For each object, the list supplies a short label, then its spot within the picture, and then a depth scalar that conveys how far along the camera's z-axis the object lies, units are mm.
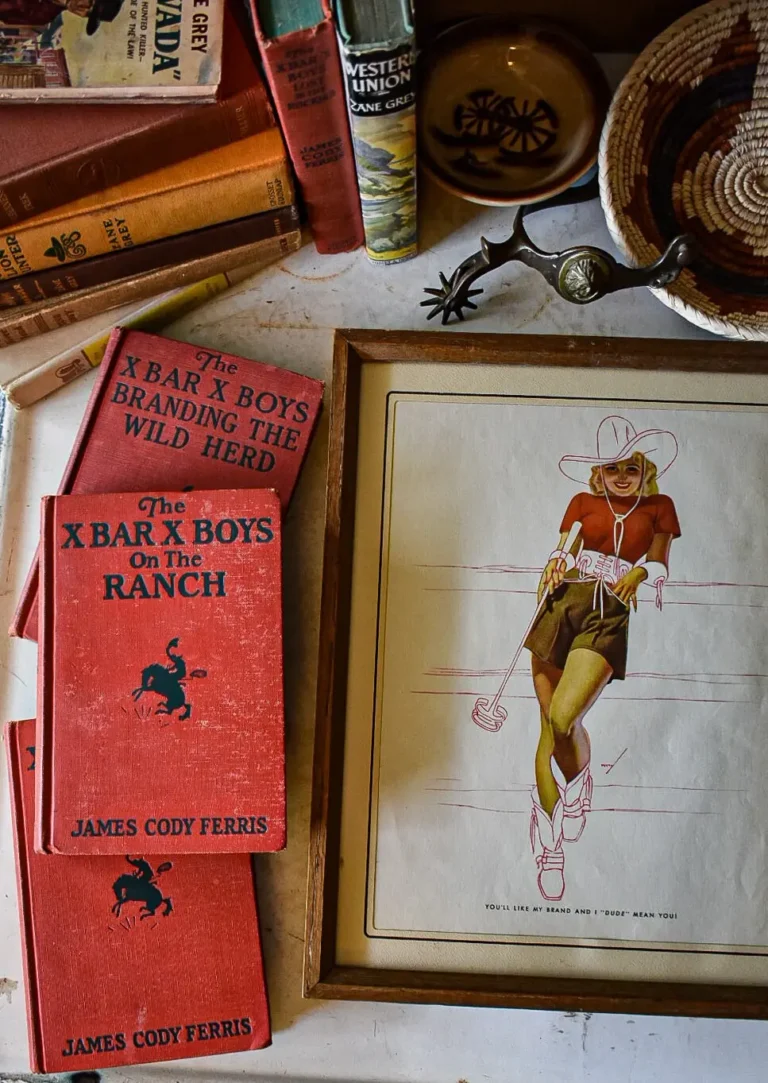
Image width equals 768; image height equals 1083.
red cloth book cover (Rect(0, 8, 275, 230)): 663
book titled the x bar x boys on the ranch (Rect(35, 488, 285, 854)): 639
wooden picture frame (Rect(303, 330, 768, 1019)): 656
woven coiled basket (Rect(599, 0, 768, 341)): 703
